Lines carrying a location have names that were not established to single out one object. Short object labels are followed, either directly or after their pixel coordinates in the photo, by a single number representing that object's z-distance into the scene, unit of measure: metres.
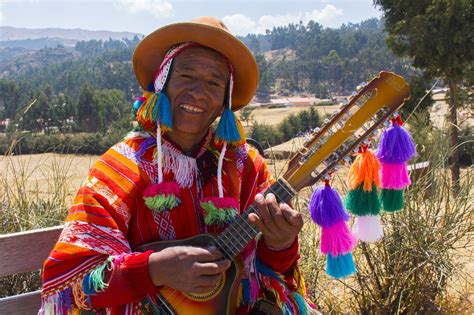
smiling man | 1.54
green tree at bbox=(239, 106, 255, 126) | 48.95
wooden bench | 1.93
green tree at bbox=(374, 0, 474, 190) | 8.79
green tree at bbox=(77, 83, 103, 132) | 63.53
